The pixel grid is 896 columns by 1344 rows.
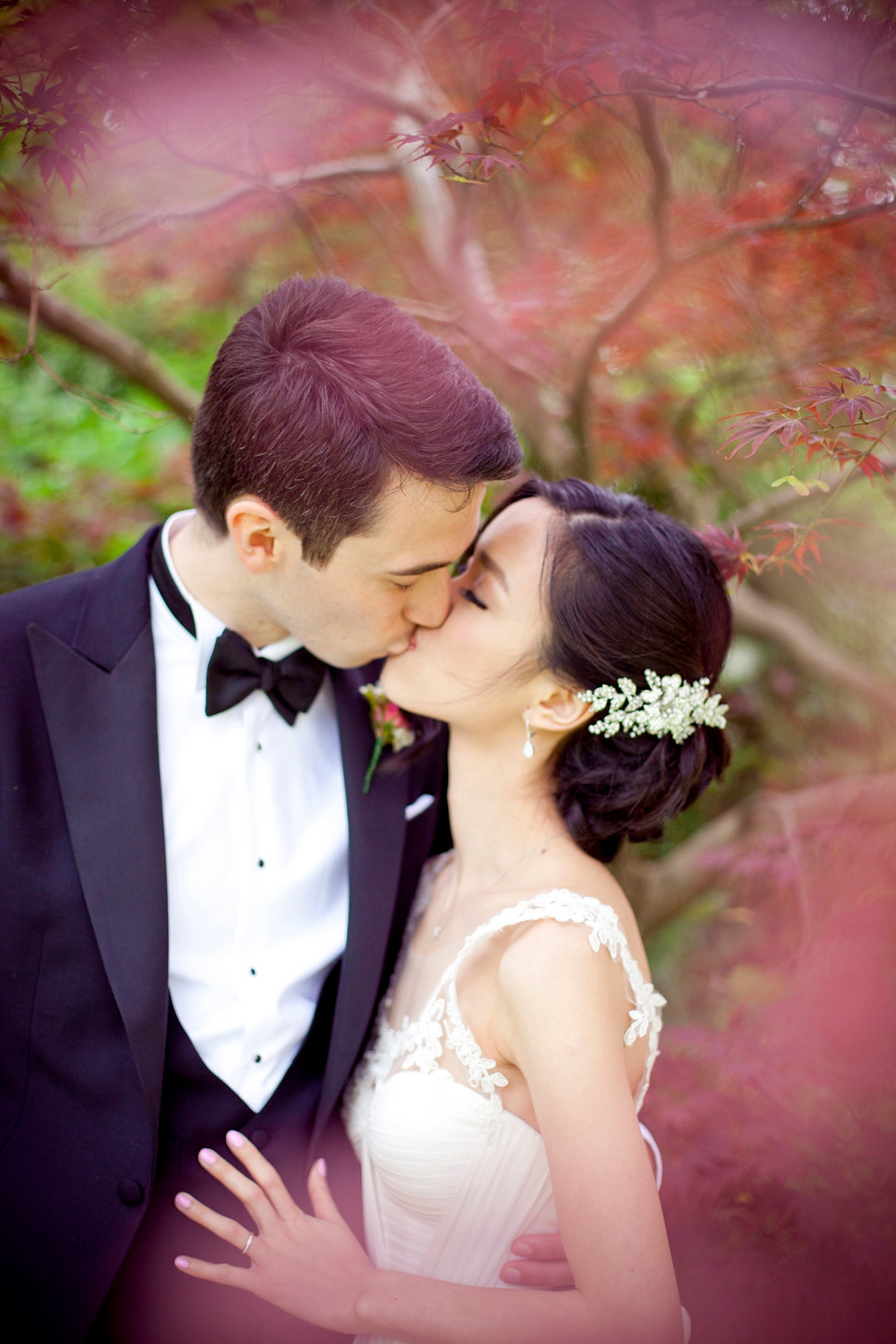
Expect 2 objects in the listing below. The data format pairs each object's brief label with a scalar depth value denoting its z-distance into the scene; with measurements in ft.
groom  6.26
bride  5.50
